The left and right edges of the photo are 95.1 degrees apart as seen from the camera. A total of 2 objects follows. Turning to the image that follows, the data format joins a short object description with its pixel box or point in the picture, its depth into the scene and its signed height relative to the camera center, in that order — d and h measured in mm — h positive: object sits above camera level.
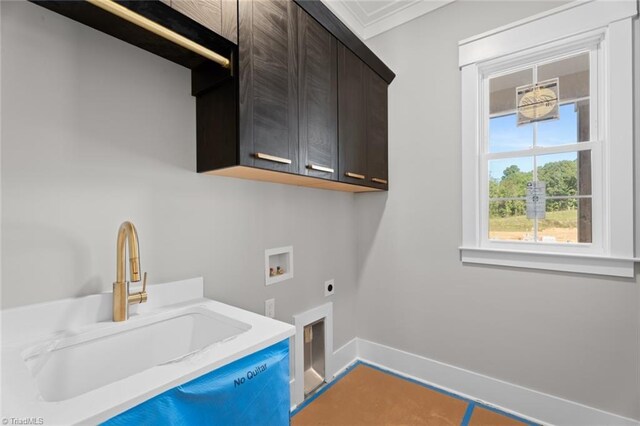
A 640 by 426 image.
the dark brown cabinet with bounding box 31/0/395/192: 1044 +627
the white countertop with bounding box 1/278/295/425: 586 -391
